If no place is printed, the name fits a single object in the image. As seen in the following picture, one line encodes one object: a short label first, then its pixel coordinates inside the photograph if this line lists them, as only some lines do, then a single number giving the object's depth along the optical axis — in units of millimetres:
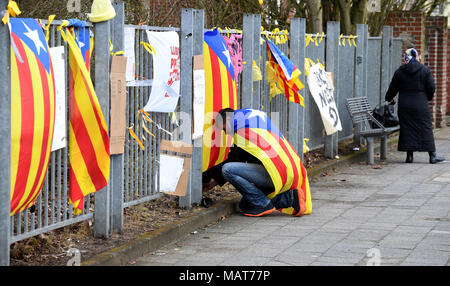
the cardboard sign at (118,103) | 14117
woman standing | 26422
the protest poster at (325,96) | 24394
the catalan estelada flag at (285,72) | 21156
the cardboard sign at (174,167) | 16547
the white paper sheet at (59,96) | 12508
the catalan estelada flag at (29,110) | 11344
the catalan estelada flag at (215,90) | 17844
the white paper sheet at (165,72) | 15742
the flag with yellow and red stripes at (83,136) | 13102
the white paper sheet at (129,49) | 14734
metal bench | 26312
